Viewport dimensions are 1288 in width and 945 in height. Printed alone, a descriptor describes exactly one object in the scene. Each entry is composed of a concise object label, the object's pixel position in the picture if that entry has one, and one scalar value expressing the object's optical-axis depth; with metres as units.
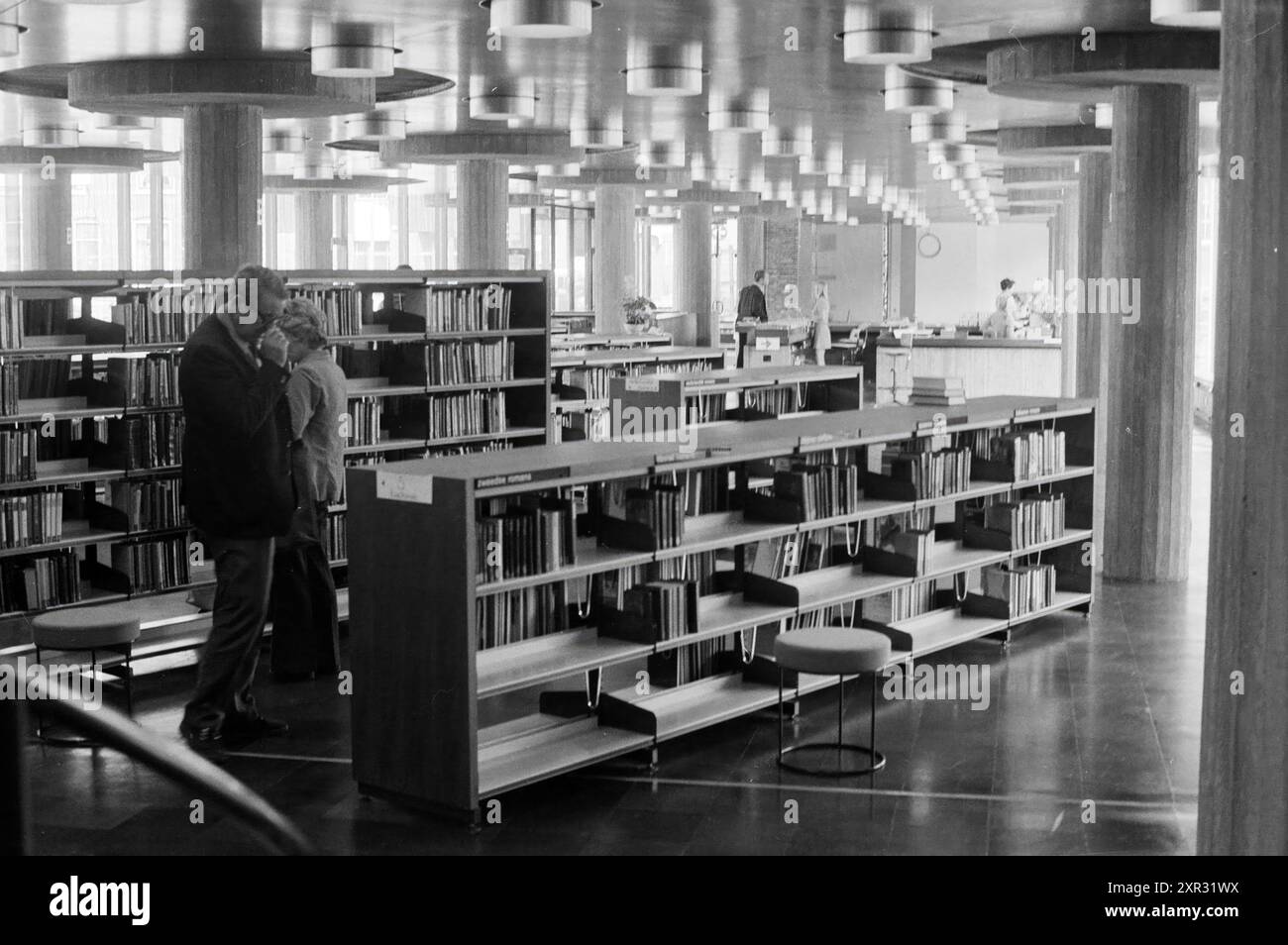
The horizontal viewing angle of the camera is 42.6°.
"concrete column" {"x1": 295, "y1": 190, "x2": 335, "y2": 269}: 29.69
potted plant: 21.78
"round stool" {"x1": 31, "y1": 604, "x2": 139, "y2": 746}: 7.79
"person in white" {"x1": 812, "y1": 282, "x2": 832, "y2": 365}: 27.73
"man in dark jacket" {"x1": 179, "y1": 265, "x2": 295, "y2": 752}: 7.57
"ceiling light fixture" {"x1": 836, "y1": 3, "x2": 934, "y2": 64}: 9.73
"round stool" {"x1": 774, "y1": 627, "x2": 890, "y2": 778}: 7.36
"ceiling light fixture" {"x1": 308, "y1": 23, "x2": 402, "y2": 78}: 10.58
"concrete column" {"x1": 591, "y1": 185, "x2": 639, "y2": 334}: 26.80
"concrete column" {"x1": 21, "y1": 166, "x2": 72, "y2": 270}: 23.34
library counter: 26.41
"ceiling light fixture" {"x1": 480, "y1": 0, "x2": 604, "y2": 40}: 8.34
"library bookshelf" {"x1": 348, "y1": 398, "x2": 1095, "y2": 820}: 6.63
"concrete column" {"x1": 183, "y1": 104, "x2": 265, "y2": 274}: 11.80
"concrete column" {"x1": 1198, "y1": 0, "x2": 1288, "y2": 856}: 4.72
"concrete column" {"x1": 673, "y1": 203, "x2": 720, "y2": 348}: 31.08
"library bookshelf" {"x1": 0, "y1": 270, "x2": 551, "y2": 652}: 8.92
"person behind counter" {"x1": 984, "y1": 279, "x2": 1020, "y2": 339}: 27.70
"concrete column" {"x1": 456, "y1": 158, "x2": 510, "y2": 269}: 18.67
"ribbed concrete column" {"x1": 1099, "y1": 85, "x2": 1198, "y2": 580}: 12.09
